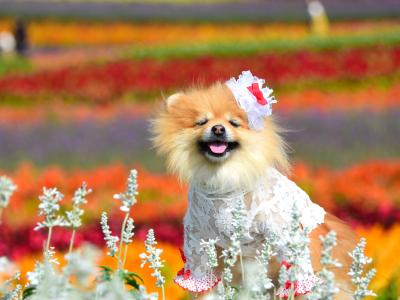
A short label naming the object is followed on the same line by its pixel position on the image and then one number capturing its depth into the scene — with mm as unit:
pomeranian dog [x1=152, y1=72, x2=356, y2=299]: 6543
